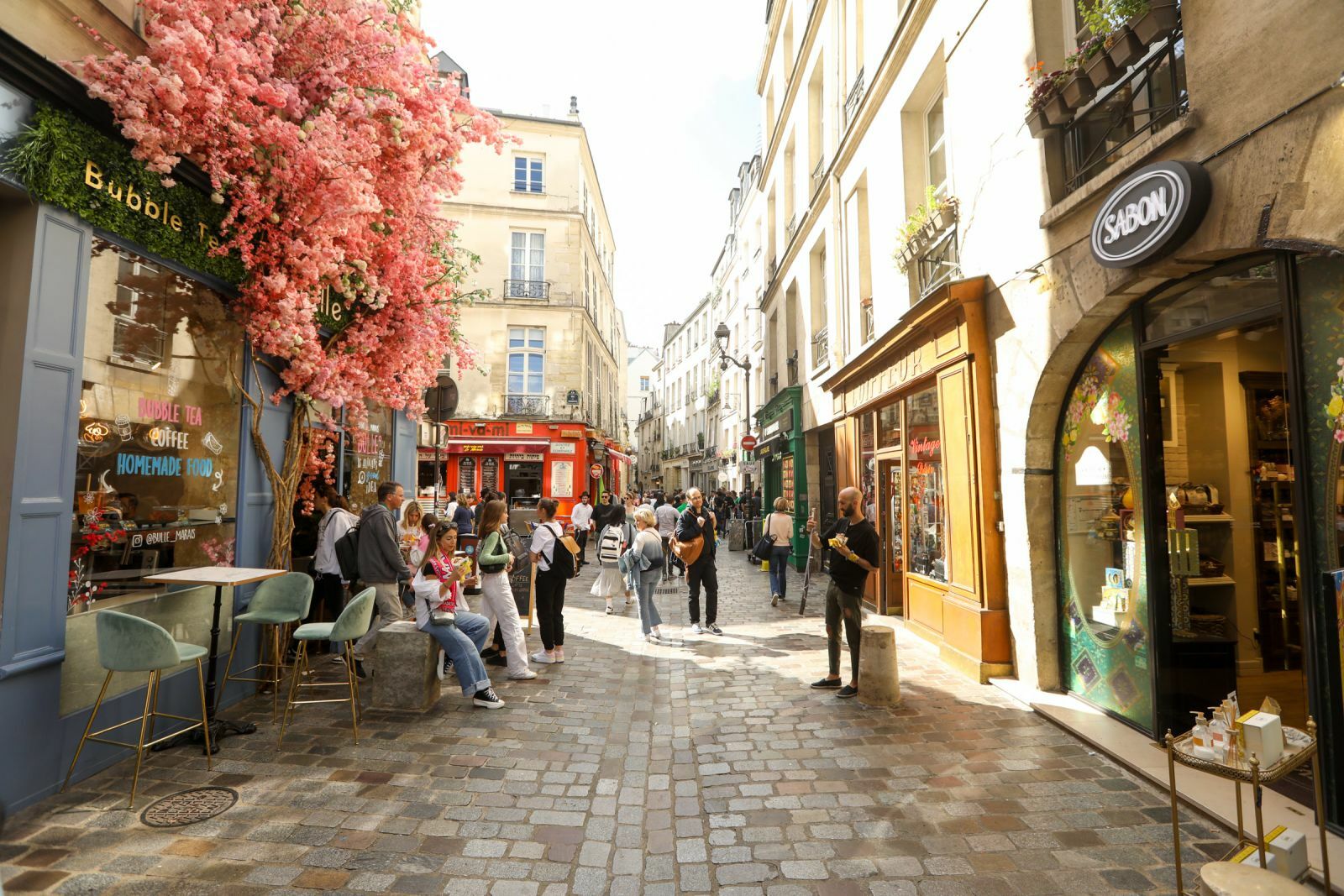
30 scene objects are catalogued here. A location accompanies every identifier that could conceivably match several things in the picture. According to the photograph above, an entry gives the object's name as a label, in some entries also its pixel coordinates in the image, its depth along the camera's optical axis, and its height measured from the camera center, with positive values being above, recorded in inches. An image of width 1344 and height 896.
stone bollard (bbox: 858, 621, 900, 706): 210.2 -56.6
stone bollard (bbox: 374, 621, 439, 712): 206.4 -54.8
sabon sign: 142.3 +64.9
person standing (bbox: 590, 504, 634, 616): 342.3 -35.8
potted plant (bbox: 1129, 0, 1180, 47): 160.4 +116.0
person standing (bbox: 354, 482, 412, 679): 233.9 -21.0
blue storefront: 144.5 +18.3
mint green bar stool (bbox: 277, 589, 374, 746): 184.1 -39.2
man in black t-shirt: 221.8 -24.6
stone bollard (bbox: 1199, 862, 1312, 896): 82.2 -49.7
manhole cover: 137.8 -67.5
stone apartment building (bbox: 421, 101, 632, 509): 901.8 +239.2
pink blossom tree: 170.1 +98.8
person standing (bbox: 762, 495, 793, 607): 404.8 -33.0
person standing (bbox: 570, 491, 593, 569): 483.5 -16.6
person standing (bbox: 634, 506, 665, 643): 306.7 -34.5
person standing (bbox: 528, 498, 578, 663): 266.5 -37.5
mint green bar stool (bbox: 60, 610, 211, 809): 148.8 -33.6
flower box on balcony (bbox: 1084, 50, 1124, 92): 176.7 +115.7
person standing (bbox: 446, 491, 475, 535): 463.4 -16.6
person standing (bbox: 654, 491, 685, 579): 484.4 -24.1
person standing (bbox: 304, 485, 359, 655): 253.8 -24.4
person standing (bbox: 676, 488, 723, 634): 330.3 -39.8
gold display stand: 94.7 -41.2
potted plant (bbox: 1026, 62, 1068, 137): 198.8 +120.0
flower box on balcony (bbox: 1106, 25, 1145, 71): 167.5 +114.6
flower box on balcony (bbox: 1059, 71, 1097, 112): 187.5 +115.7
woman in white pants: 248.7 -34.4
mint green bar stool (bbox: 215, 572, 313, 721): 205.0 -32.5
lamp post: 667.2 +151.7
